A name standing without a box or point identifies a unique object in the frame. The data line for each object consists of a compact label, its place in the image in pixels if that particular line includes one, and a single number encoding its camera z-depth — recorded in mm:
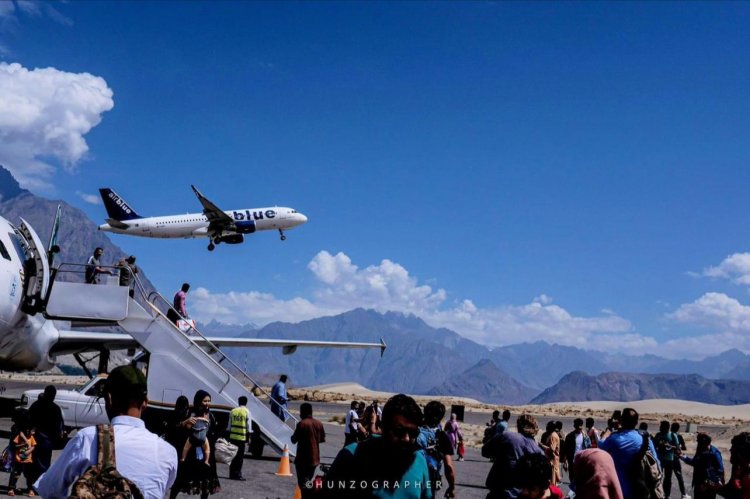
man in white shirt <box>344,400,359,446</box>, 16156
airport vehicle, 18078
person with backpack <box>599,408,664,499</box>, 8312
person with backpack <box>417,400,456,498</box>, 8547
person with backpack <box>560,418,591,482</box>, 15655
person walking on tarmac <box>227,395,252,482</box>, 15211
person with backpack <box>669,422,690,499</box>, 16766
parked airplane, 17297
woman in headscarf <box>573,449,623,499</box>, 7051
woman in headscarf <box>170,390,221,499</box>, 9695
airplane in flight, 64312
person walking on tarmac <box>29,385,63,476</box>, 11773
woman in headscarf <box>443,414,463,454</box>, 18203
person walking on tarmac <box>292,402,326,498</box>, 11609
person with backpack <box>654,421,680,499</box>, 15584
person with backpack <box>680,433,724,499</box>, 11078
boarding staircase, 17156
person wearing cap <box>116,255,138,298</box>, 17672
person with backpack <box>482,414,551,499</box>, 7258
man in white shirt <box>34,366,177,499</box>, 4387
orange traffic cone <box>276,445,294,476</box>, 16781
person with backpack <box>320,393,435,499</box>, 4816
